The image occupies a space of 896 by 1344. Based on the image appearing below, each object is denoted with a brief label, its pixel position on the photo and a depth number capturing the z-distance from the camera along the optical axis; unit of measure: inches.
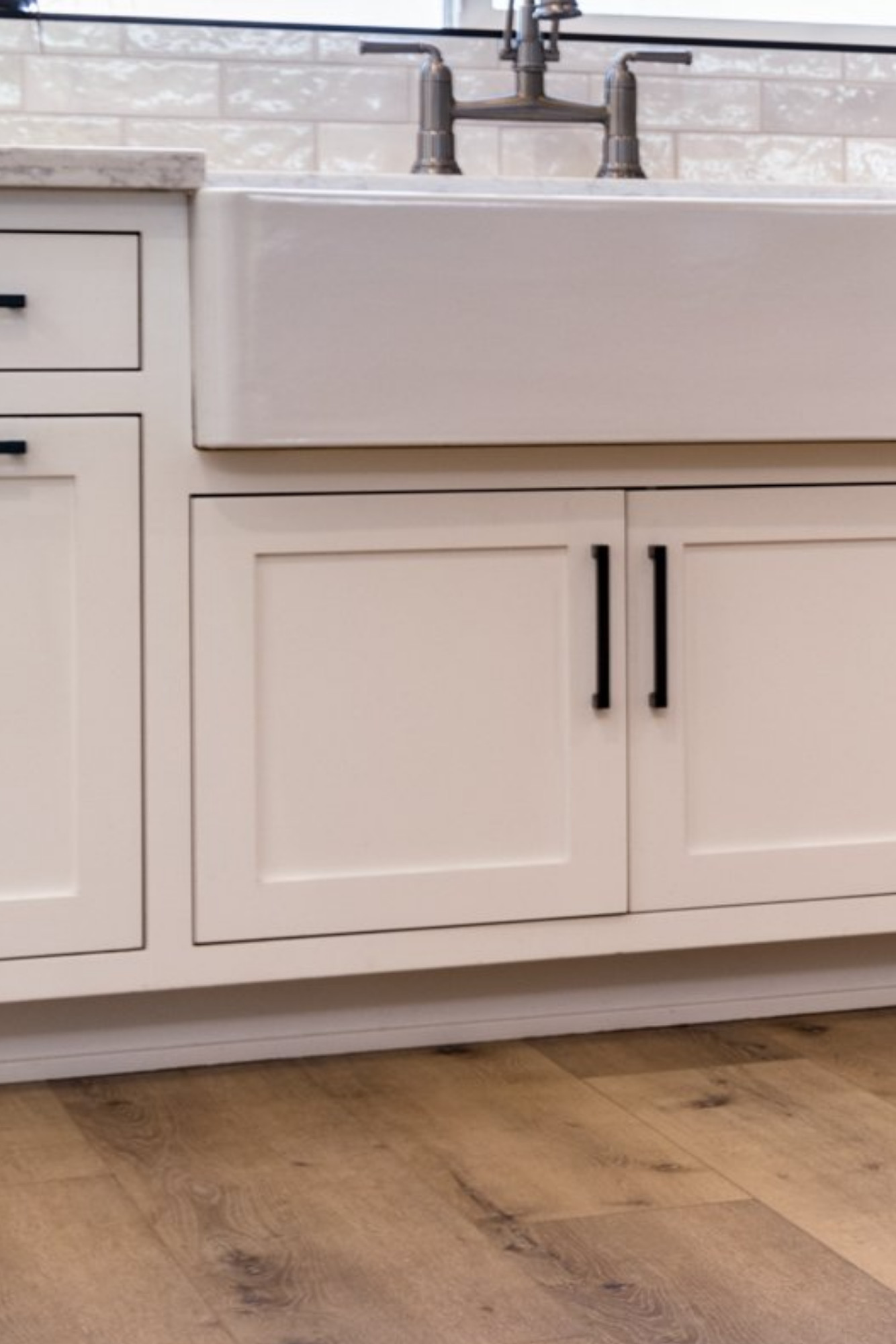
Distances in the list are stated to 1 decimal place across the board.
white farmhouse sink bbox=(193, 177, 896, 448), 138.4
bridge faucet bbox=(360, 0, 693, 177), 158.0
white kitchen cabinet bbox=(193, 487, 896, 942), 141.6
